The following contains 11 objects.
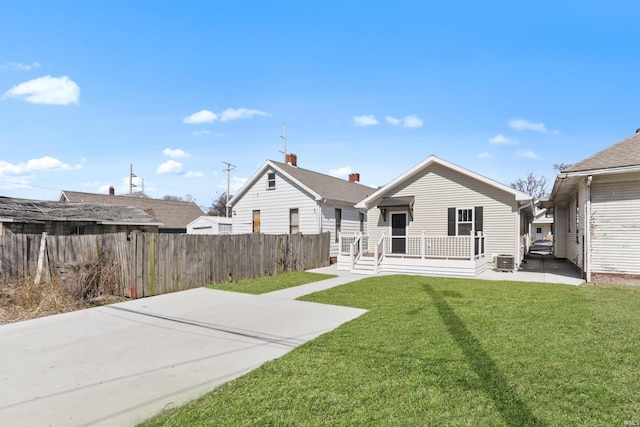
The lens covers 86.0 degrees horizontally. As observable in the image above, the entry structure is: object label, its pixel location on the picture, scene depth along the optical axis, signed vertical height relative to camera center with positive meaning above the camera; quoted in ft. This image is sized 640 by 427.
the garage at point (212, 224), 85.81 -1.12
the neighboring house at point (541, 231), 155.12 -3.98
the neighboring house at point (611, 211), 33.58 +1.26
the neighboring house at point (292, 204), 61.46 +3.11
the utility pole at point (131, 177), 149.71 +18.58
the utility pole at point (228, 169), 124.26 +18.41
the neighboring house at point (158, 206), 100.27 +4.41
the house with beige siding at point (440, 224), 46.06 -0.25
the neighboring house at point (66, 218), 46.97 +0.10
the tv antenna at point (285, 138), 100.17 +24.15
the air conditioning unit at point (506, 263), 45.14 -5.33
